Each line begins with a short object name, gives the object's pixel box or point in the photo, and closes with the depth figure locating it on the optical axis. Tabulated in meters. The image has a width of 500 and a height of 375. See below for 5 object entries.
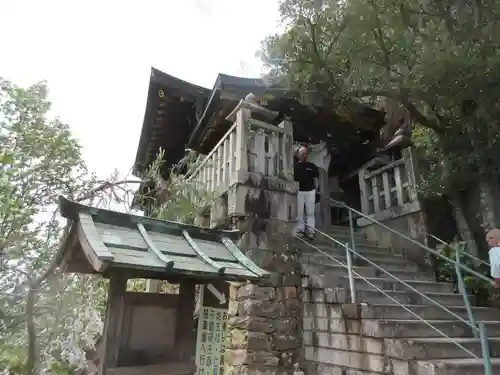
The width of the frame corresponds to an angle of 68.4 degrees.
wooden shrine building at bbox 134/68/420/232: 7.47
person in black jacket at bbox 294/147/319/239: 6.44
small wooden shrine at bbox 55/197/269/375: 2.68
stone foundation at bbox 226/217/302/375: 4.72
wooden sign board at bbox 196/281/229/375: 5.10
